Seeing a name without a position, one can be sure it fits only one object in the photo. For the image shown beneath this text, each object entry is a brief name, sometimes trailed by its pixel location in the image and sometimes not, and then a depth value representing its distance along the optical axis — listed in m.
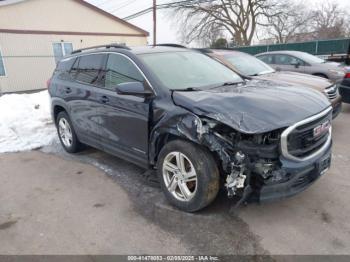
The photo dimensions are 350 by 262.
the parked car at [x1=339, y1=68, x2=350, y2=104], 7.20
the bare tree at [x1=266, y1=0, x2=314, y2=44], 33.31
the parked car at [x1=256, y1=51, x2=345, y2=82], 9.05
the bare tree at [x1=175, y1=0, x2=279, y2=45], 33.00
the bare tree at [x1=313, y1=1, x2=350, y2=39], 39.19
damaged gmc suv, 2.82
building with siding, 15.36
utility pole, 23.70
